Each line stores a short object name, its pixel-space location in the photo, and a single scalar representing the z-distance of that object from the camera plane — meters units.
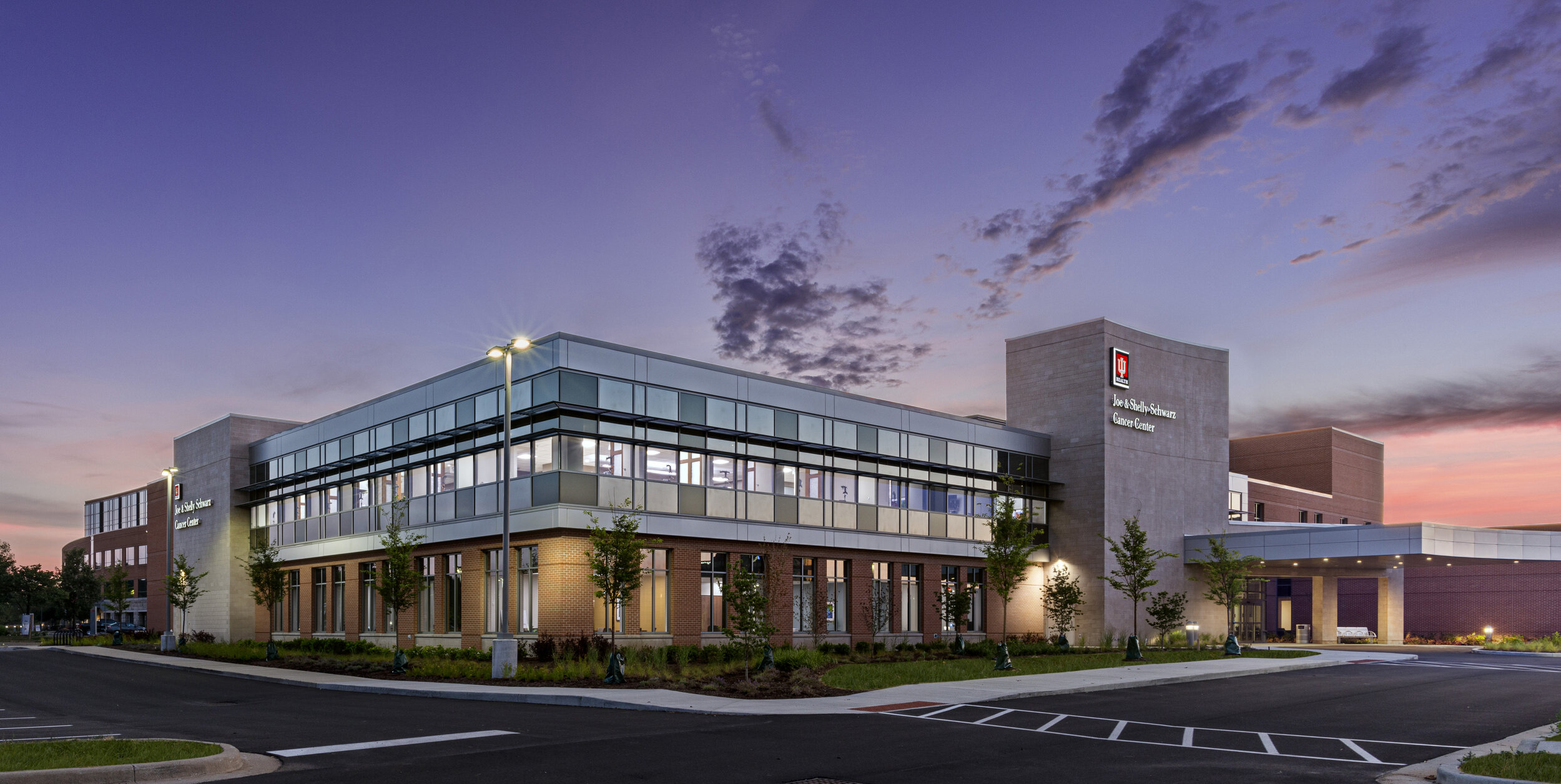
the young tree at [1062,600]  47.53
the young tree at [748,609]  28.39
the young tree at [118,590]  67.62
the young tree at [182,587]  52.81
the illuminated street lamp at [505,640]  27.78
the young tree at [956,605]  44.97
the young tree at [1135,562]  42.16
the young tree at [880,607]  43.94
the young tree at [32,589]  112.94
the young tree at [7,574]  112.56
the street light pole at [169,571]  52.19
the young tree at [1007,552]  36.66
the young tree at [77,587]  112.25
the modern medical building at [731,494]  36.28
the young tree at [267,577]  49.16
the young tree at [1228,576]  46.12
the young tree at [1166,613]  46.03
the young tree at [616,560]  30.05
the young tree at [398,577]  36.03
